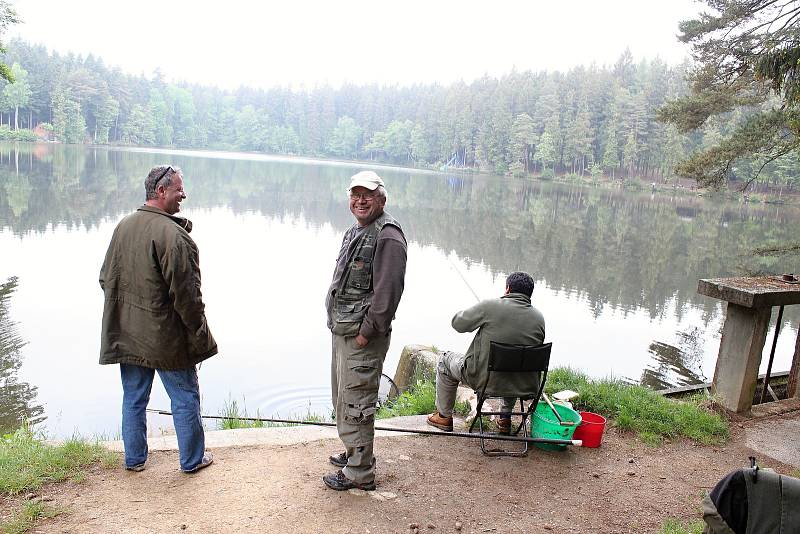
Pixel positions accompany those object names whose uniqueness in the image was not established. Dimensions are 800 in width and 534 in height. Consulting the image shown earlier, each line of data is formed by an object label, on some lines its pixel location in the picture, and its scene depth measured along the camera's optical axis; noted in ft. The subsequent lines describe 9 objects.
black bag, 6.30
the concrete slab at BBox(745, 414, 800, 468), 14.29
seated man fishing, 13.21
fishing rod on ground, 13.46
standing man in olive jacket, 10.75
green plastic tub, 13.70
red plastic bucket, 14.11
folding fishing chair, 13.00
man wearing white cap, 10.73
